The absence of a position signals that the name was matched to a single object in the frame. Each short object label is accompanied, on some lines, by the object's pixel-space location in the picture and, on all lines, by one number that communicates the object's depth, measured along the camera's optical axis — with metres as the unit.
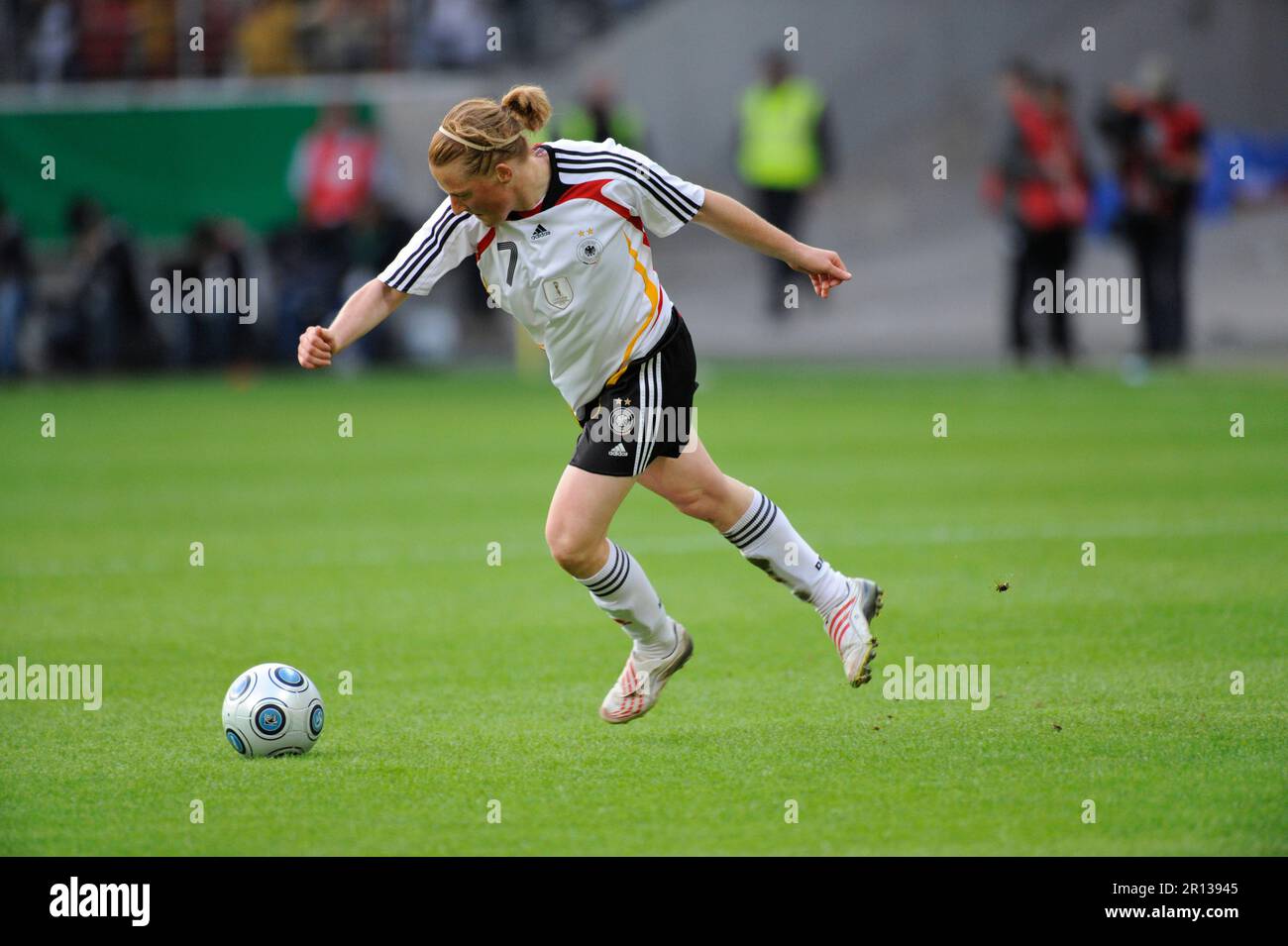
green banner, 24.61
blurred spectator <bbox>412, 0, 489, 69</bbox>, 25.36
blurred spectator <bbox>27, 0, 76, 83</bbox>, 26.05
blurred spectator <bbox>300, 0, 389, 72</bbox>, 25.69
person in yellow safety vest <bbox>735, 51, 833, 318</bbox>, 22.61
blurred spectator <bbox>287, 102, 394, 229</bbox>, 23.17
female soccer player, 5.94
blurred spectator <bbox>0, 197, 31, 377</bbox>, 23.16
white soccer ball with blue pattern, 6.02
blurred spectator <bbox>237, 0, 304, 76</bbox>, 25.56
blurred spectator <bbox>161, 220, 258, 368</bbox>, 22.98
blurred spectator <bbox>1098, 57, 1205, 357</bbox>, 19.77
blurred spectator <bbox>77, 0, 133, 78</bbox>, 25.97
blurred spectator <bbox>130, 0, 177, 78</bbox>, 25.80
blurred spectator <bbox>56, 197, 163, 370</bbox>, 23.27
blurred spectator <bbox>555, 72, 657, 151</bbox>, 21.98
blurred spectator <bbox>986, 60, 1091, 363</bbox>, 19.72
